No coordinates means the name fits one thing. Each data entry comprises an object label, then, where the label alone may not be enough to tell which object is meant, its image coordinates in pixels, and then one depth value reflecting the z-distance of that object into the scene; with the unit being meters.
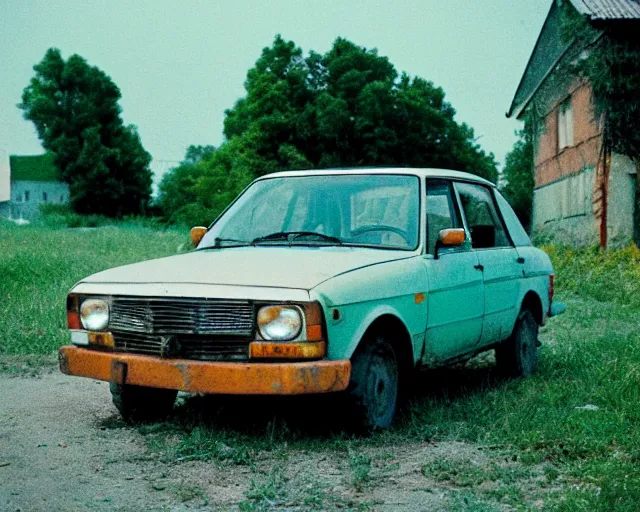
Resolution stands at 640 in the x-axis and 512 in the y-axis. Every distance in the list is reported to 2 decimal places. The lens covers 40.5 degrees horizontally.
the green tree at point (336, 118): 40.31
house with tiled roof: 17.22
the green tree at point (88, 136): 58.12
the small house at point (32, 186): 74.50
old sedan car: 4.64
